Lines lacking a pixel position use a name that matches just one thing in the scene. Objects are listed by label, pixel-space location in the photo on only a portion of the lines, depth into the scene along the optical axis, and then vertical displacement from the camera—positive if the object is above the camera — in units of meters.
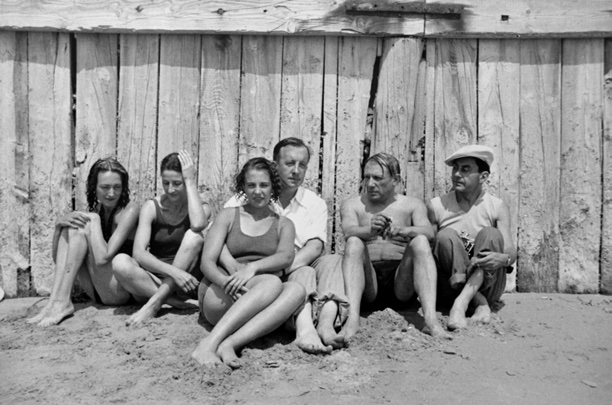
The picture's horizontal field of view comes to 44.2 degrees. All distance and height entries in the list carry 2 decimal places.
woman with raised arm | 4.87 -0.36
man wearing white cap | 4.78 -0.29
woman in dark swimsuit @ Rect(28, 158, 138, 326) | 4.97 -0.36
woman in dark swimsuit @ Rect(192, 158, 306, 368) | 4.20 -0.49
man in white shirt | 4.38 -0.44
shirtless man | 4.67 -0.34
